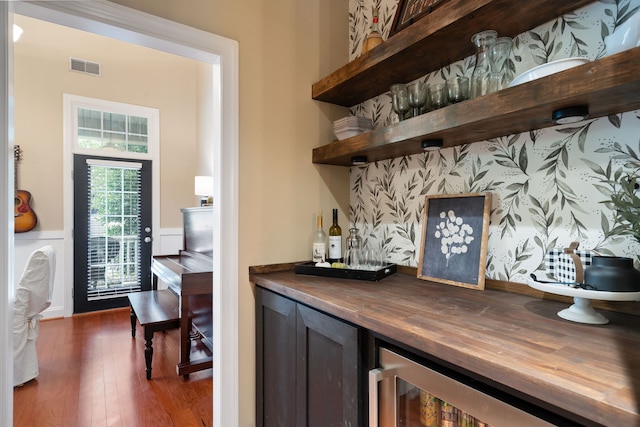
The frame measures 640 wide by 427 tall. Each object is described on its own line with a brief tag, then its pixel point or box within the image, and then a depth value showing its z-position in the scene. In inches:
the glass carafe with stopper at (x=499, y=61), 46.4
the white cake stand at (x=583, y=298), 32.7
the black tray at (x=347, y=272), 58.3
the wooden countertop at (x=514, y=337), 22.3
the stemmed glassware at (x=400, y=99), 58.1
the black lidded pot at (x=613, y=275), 33.4
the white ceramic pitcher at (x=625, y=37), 32.8
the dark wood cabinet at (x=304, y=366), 41.9
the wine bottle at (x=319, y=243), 69.3
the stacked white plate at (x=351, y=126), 67.7
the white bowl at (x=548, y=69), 36.1
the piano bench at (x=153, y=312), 95.6
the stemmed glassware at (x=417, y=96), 55.9
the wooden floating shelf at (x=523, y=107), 31.5
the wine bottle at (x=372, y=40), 63.8
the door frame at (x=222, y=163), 54.9
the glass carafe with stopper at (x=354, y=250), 68.0
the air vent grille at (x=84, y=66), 158.7
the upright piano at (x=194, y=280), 93.1
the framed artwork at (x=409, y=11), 52.8
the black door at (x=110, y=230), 159.3
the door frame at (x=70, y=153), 155.4
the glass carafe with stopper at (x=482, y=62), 46.7
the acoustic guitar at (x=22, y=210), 143.0
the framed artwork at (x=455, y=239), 52.5
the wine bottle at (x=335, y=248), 69.7
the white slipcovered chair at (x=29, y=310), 90.4
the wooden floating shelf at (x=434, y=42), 43.2
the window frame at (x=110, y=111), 157.2
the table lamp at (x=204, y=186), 147.3
